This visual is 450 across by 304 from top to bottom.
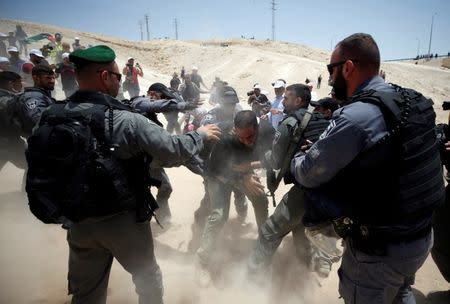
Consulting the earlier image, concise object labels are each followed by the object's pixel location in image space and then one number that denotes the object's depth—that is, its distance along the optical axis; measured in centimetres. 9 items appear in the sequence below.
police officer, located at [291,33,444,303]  162
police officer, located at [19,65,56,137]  377
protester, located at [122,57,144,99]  1103
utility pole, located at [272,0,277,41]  6452
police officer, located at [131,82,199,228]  344
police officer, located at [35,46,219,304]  202
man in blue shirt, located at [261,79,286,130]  669
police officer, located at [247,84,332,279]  288
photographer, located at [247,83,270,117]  809
